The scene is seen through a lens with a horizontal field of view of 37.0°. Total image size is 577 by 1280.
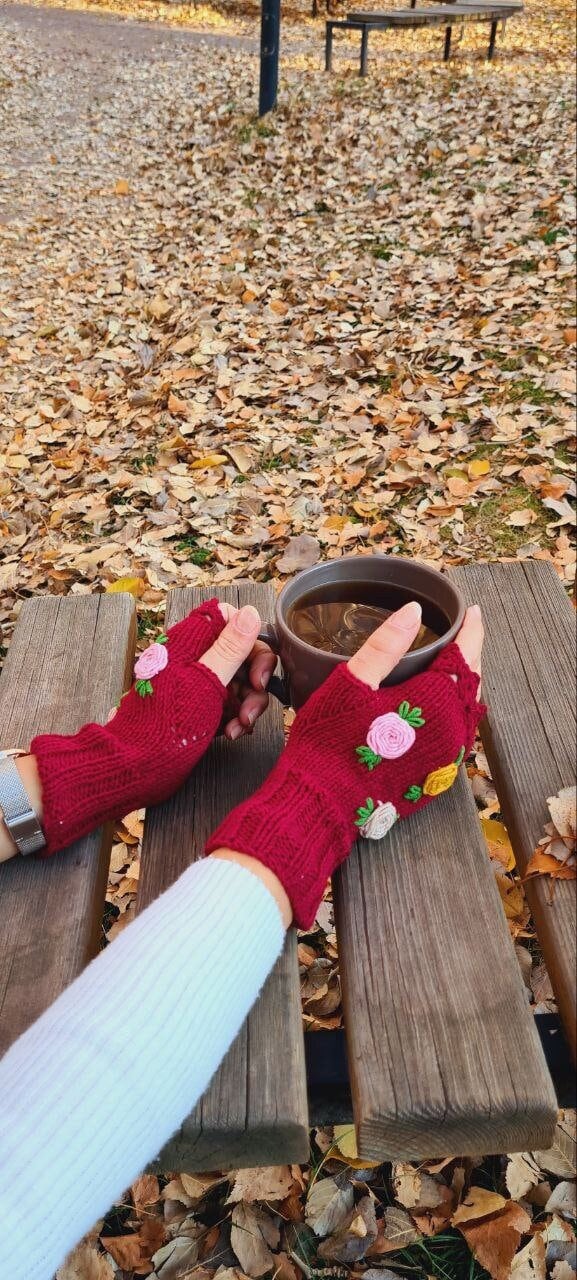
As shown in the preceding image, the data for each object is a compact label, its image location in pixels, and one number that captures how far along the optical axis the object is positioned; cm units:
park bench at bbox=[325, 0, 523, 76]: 502
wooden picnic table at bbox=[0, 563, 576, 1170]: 80
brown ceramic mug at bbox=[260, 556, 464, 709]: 101
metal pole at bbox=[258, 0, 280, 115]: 527
